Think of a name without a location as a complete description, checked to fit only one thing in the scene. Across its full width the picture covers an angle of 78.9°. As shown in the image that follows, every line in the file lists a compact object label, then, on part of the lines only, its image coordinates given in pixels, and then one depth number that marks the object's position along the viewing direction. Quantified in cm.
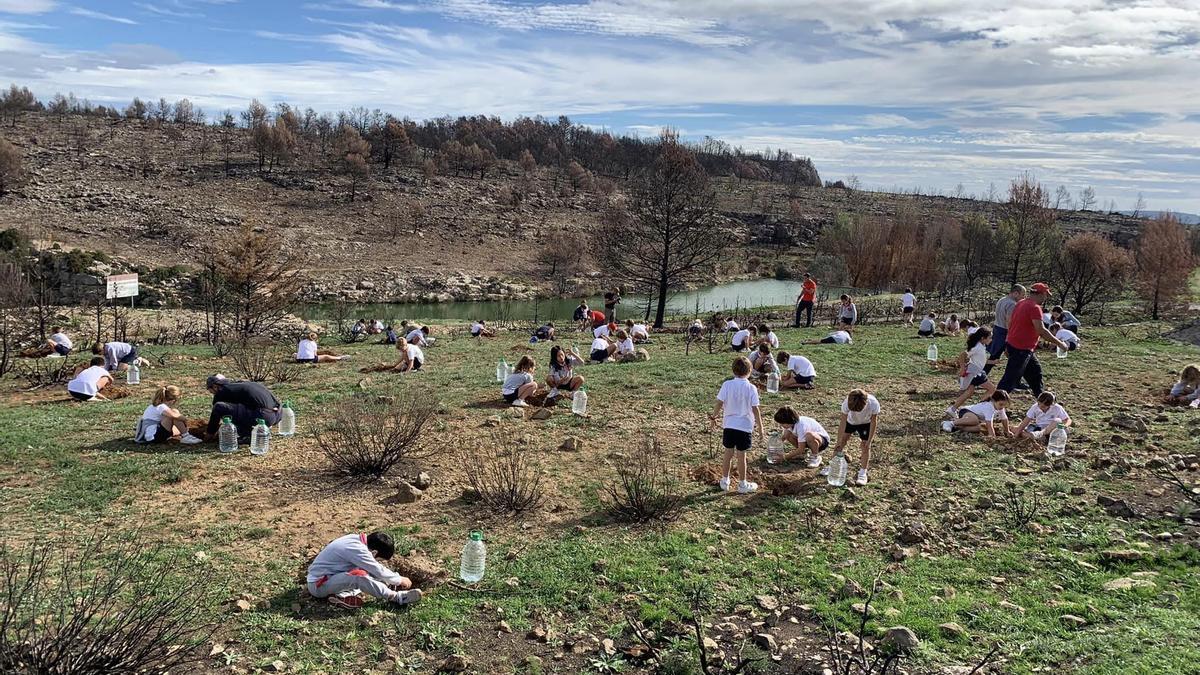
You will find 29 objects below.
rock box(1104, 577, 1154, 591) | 496
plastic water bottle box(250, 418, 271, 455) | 757
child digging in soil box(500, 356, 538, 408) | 1010
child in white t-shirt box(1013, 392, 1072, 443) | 828
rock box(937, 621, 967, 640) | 440
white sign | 1441
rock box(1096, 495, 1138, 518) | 626
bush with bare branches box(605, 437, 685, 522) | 625
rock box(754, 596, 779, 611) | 481
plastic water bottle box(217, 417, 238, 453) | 753
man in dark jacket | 779
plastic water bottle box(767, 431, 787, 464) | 779
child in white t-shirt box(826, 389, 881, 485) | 711
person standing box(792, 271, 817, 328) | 1878
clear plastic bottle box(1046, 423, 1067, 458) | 788
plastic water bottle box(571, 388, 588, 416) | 956
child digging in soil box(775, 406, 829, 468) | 768
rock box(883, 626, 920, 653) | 423
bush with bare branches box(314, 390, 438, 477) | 709
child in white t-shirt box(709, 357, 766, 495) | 669
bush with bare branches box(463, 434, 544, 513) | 640
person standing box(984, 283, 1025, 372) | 1141
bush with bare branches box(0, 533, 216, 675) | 309
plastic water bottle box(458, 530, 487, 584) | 504
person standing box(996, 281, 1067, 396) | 923
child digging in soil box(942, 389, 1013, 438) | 856
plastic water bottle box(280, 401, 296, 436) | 827
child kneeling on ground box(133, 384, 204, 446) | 781
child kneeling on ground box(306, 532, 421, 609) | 472
